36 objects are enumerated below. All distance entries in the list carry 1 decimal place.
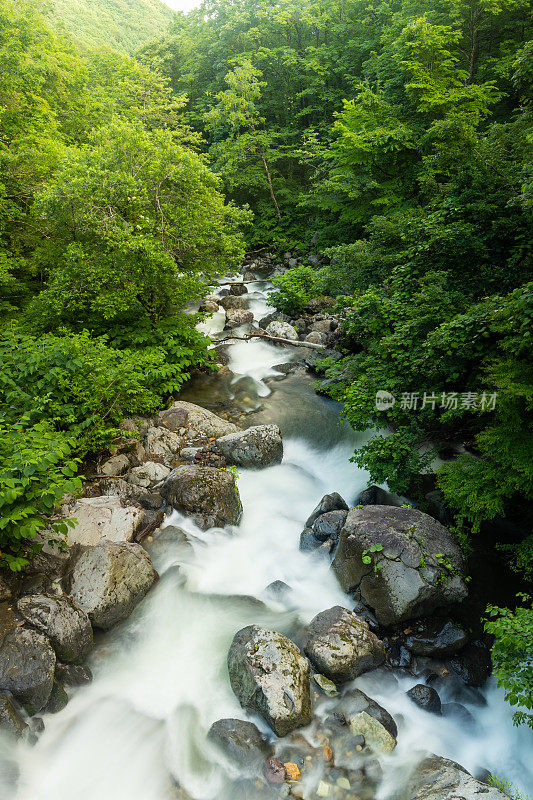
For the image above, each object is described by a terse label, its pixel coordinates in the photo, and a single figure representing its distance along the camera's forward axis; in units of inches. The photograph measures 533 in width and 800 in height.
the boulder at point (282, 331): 528.1
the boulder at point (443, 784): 134.1
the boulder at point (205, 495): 262.8
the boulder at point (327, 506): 270.2
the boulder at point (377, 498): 274.5
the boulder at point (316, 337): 496.2
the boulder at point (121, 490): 262.2
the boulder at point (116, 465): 277.1
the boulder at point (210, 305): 617.3
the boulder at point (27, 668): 156.8
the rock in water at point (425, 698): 180.5
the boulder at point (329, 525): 254.1
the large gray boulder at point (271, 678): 164.9
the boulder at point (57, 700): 166.4
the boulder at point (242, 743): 158.2
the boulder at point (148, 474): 281.0
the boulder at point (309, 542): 252.4
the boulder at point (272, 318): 570.6
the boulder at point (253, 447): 317.4
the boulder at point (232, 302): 630.5
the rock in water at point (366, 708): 172.4
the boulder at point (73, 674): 176.1
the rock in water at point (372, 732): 165.2
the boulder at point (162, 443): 313.1
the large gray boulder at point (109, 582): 195.5
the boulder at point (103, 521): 219.9
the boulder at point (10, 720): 148.6
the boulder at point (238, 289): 694.5
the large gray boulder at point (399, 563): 199.3
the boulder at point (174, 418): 350.9
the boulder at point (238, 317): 582.9
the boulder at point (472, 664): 189.5
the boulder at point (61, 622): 175.0
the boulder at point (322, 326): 518.0
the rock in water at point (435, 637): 195.8
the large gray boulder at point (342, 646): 183.6
